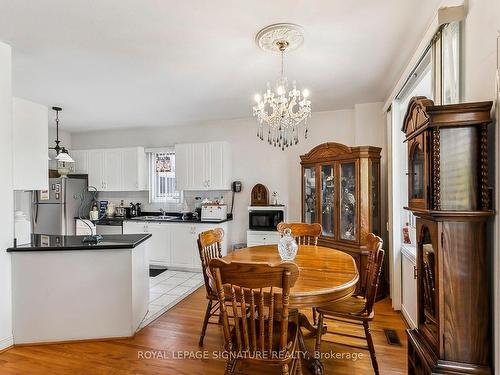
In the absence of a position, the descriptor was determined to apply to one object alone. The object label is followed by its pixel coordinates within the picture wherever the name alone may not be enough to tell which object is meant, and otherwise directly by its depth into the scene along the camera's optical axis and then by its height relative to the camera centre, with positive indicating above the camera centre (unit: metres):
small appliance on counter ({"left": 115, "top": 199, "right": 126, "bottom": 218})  5.61 -0.40
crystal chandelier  2.19 +0.93
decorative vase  2.30 -0.48
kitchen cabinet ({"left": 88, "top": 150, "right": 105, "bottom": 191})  5.54 +0.44
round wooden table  1.61 -0.58
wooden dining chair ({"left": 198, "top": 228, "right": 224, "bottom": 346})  2.41 -0.57
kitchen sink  5.02 -0.50
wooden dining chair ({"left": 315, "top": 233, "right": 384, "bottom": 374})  2.04 -0.89
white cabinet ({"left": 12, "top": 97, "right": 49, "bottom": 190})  2.72 +0.47
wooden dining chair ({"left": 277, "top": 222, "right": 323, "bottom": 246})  3.19 -0.45
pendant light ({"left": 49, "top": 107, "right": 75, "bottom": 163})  4.16 +0.52
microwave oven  4.50 -0.46
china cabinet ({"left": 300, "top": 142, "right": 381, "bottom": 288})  3.48 -0.05
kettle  5.55 -0.40
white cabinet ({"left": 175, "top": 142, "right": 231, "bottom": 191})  4.89 +0.43
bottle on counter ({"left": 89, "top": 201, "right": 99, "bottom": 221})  5.30 -0.45
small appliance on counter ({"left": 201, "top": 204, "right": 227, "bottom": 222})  4.80 -0.37
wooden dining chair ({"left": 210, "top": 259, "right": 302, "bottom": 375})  1.47 -0.62
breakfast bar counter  2.56 -0.92
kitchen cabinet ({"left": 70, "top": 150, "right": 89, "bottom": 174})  5.59 +0.58
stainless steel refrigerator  5.03 -0.31
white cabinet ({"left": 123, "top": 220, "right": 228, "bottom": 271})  4.71 -0.87
